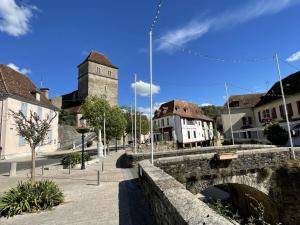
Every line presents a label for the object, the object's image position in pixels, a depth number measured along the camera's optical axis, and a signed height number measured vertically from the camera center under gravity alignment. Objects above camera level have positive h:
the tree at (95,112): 29.72 +5.12
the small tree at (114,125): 30.44 +3.50
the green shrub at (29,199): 7.21 -1.37
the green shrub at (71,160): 17.75 -0.41
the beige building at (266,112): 28.50 +5.05
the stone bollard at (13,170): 14.75 -0.82
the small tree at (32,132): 10.51 +1.06
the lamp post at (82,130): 17.05 +1.71
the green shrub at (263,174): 10.82 -1.25
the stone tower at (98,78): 58.34 +18.99
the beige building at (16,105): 26.06 +6.46
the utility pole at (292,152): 11.95 -0.33
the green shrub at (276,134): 24.19 +1.22
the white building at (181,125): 43.38 +4.89
